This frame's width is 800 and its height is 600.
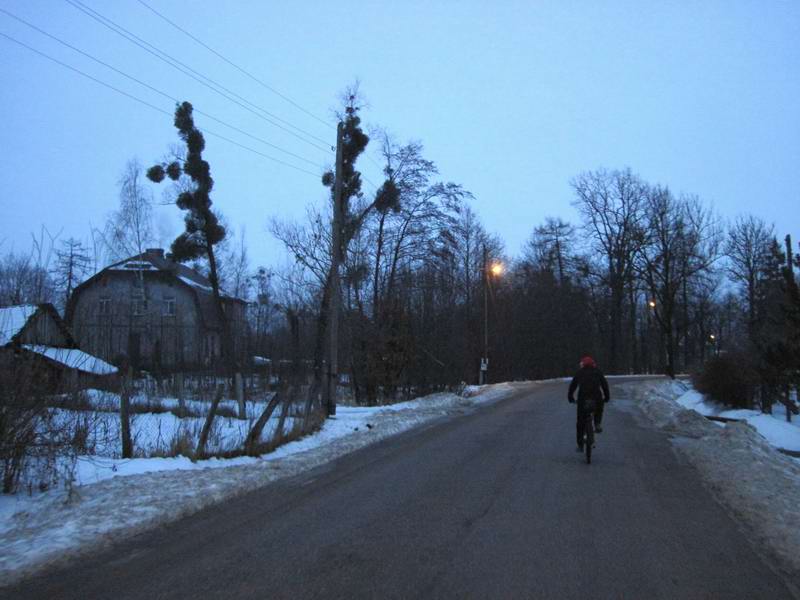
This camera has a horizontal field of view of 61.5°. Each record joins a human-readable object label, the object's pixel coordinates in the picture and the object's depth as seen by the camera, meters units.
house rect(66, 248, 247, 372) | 25.05
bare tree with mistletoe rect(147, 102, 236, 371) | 34.22
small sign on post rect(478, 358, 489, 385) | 38.92
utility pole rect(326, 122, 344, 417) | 18.94
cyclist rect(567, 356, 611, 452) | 11.59
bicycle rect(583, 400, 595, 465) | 11.28
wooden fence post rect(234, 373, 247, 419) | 18.89
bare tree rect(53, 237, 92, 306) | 30.39
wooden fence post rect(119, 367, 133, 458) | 10.87
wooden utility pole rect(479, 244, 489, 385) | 39.27
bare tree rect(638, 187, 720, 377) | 53.78
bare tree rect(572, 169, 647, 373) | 57.31
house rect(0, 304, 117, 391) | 8.70
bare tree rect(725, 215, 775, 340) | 53.38
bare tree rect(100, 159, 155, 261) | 40.25
